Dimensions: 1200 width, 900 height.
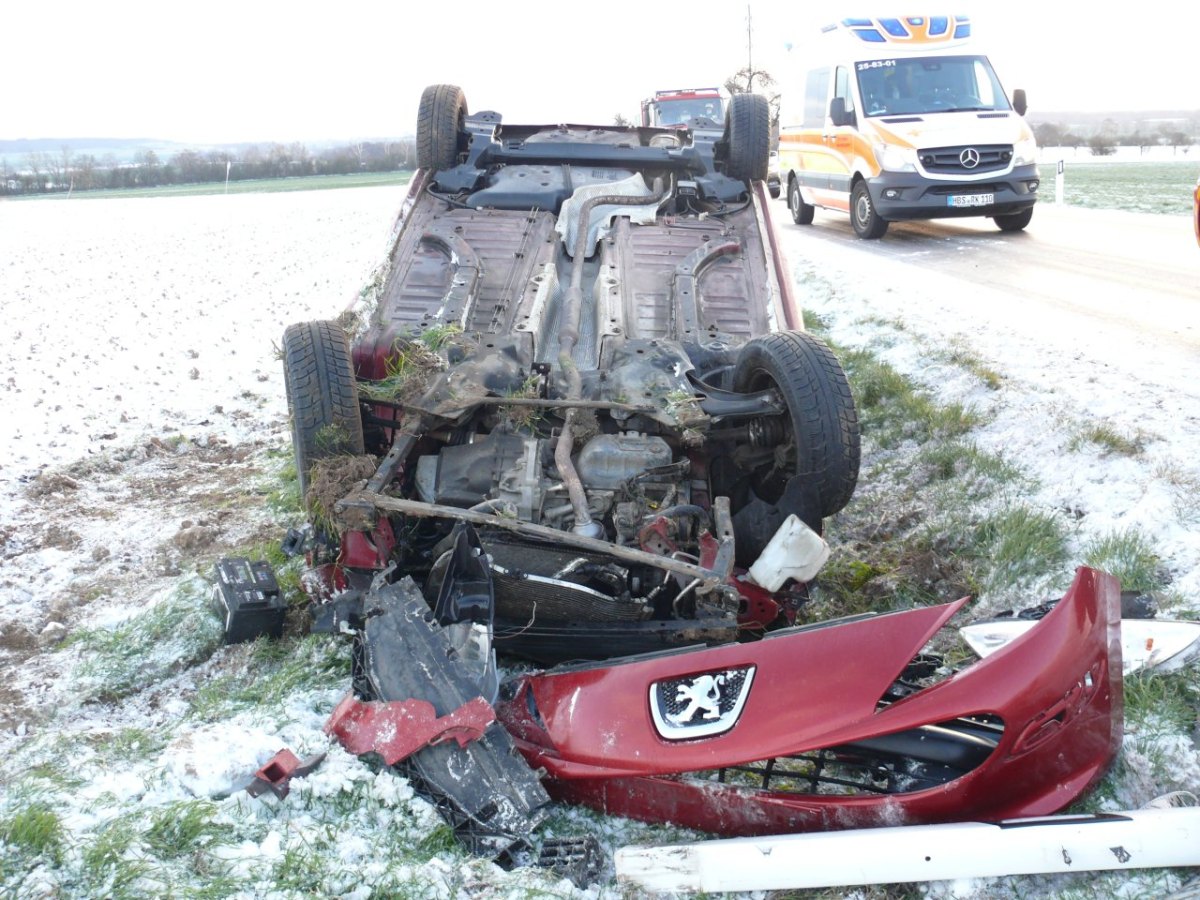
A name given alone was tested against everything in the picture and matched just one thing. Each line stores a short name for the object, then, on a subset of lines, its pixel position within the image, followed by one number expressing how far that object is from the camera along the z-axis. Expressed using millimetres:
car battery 3992
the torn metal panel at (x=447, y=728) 2725
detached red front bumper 2486
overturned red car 2566
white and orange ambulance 11422
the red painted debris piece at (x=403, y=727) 2855
